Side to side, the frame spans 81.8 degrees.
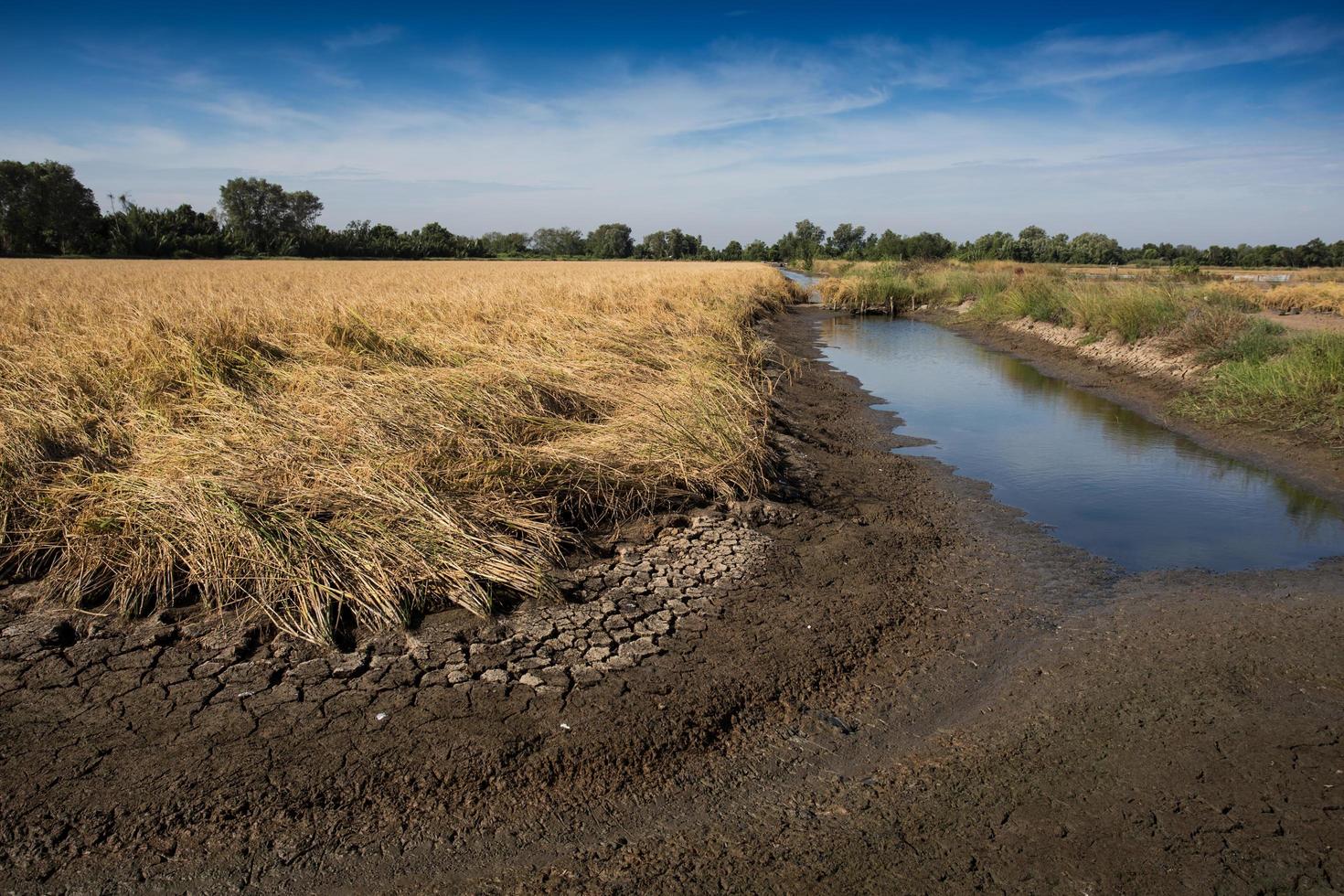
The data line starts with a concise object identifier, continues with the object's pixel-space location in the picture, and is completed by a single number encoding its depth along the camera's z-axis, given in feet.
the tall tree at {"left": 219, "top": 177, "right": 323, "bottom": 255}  229.45
